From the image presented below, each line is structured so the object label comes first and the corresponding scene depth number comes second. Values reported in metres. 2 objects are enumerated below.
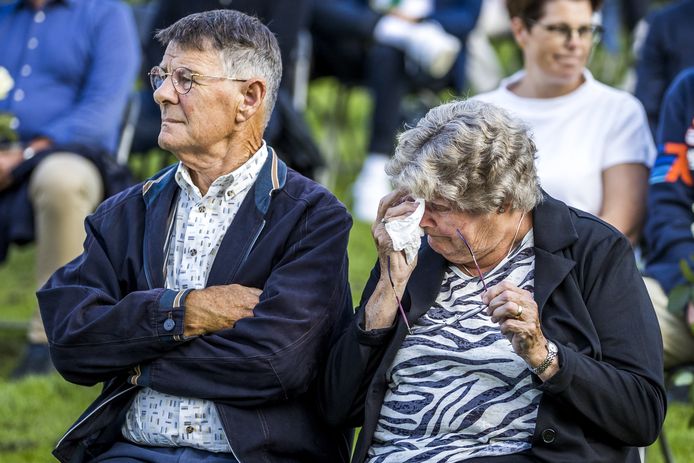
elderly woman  6.13
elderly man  6.53
